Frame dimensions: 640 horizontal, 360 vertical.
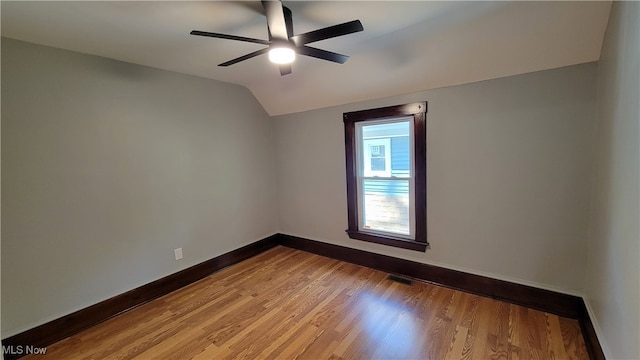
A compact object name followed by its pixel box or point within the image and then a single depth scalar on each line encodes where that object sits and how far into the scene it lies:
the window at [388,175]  2.79
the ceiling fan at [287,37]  1.48
